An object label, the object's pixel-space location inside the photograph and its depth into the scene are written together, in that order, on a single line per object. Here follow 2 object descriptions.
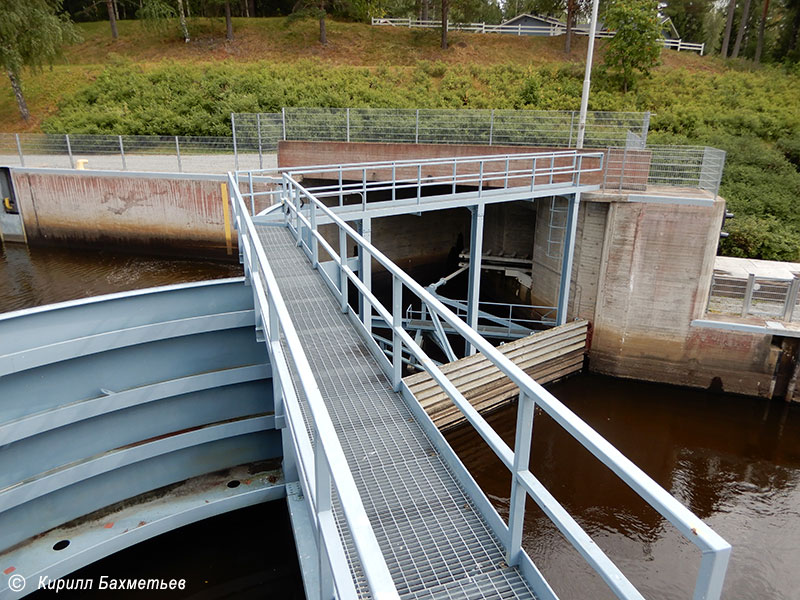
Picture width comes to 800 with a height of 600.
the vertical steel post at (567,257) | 14.03
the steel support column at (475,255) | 12.73
